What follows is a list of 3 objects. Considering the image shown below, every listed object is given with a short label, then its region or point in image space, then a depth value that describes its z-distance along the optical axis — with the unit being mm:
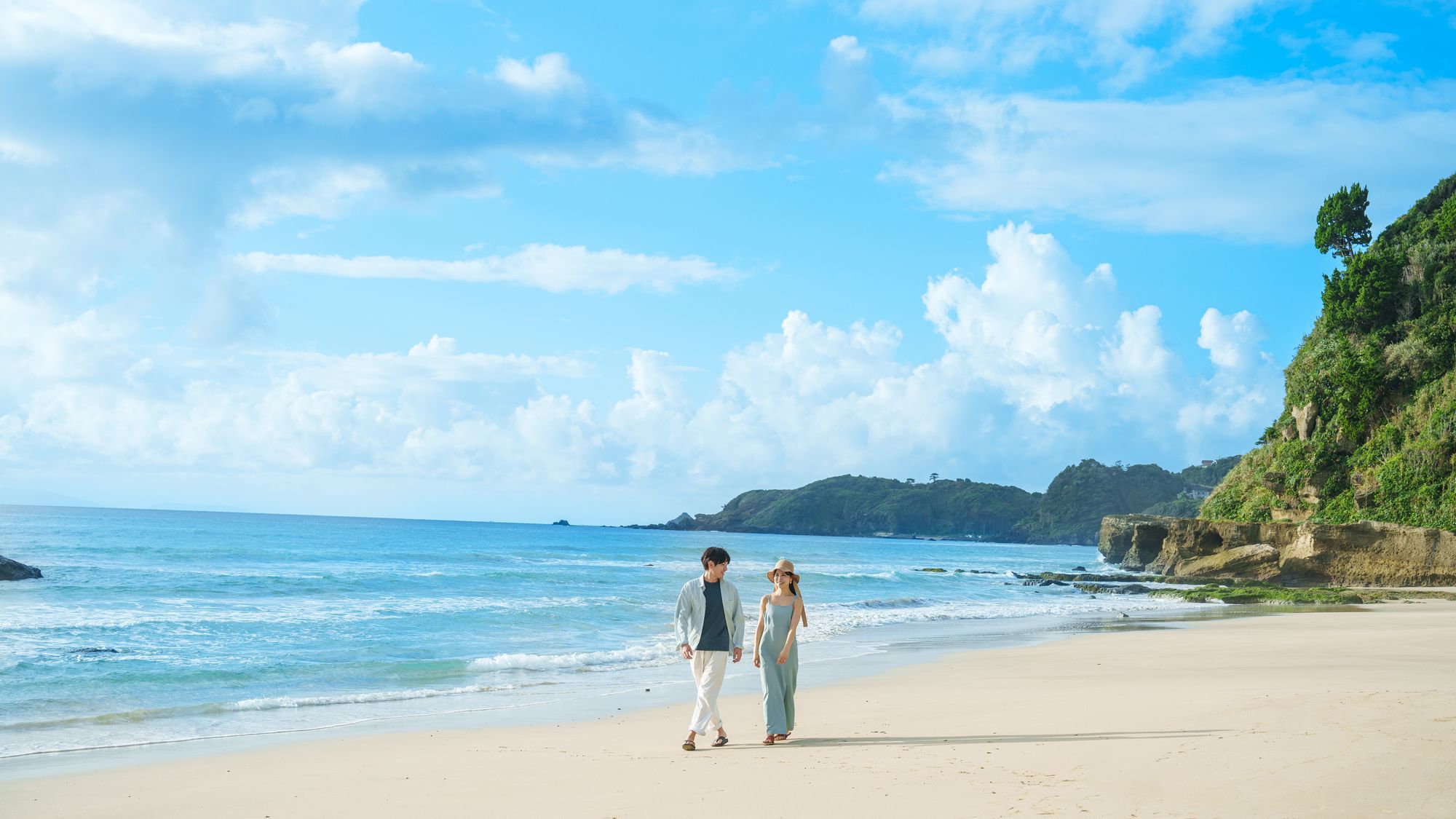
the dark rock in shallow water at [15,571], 31323
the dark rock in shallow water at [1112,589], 36031
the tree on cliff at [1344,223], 47500
